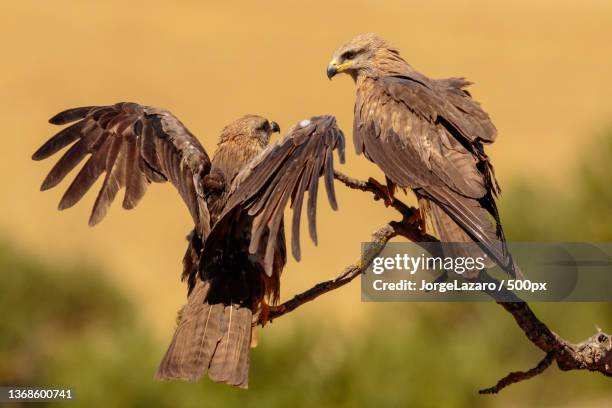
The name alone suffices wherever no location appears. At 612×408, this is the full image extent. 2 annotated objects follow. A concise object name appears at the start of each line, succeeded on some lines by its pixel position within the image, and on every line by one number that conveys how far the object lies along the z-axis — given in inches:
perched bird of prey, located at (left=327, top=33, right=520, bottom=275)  525.7
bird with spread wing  506.6
